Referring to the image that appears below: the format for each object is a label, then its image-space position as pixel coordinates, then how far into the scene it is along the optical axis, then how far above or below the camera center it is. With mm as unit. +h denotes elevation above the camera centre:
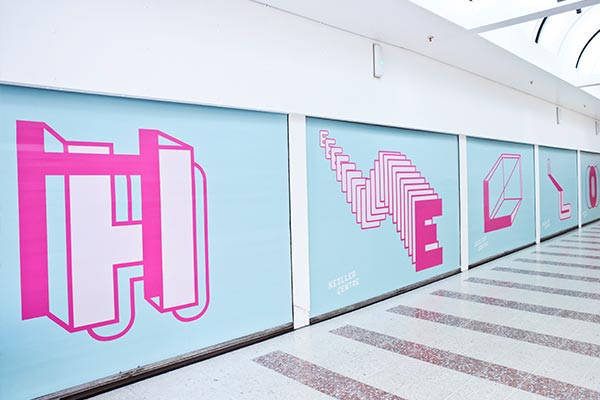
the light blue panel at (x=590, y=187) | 11812 +67
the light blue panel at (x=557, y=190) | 9562 +15
